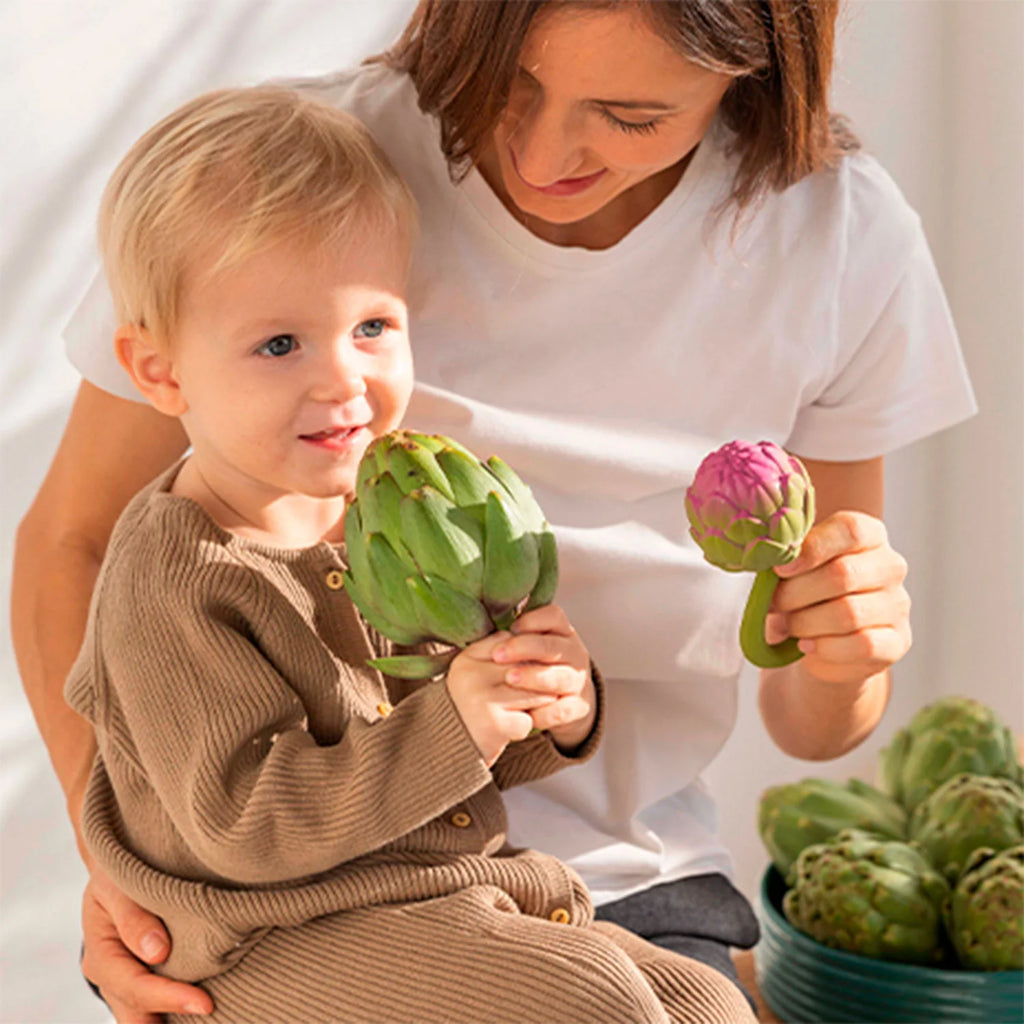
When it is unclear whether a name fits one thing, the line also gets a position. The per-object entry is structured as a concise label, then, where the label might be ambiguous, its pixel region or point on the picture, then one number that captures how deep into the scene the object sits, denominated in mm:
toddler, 1483
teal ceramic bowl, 1776
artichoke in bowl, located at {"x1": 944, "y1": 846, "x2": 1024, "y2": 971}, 1771
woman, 1628
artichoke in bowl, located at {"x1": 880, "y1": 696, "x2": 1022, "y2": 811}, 1974
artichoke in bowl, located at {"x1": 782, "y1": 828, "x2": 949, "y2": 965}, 1810
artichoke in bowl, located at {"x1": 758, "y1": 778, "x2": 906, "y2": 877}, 1931
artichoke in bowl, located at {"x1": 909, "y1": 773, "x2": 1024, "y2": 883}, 1858
